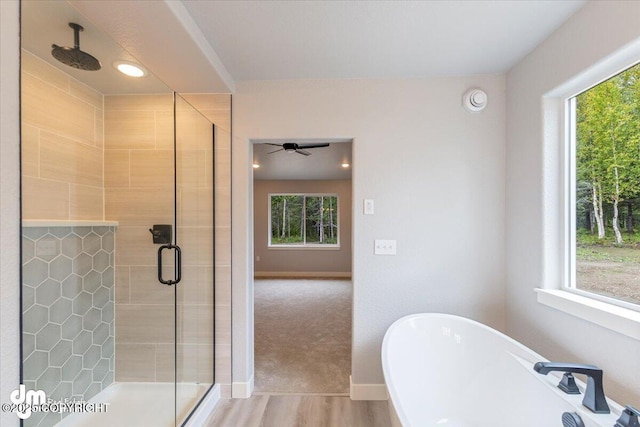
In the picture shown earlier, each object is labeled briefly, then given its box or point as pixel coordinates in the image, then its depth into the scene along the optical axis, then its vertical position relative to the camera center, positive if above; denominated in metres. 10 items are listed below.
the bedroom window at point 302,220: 7.04 -0.11
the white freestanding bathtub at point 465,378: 1.37 -0.93
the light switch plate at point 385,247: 2.17 -0.24
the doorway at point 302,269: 2.60 -1.33
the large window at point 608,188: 1.35 +0.15
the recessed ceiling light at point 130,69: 1.71 +0.93
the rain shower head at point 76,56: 1.40 +0.89
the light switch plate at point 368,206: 2.18 +0.07
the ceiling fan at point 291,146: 3.50 +0.88
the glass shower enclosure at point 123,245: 1.60 -0.20
